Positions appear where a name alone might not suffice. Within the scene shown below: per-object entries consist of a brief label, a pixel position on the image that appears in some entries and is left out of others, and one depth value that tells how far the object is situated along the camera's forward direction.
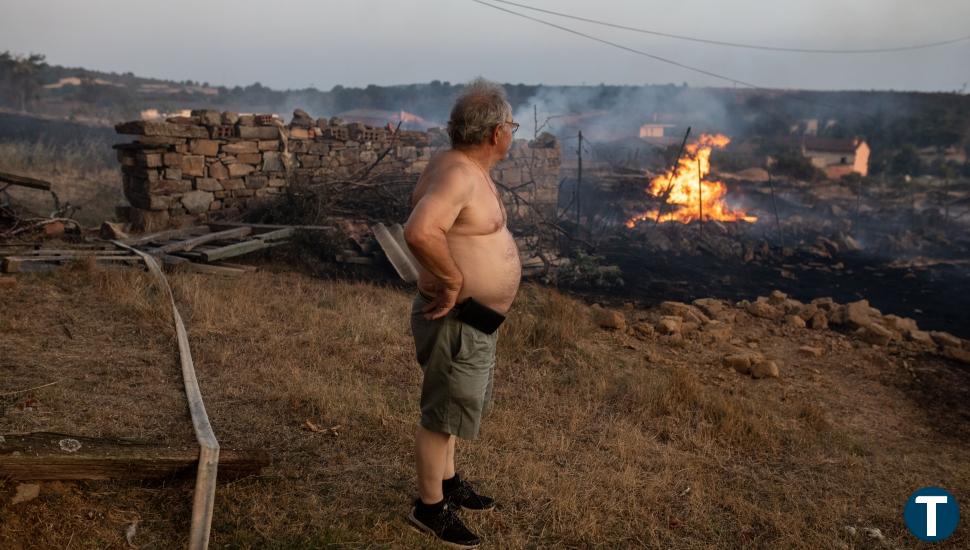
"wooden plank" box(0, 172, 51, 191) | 8.85
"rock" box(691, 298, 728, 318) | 8.89
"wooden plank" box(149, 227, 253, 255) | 8.31
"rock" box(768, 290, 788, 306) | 9.52
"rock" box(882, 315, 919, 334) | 8.70
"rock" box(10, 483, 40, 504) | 2.87
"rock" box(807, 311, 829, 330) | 8.67
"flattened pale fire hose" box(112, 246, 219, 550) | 2.85
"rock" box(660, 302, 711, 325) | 8.41
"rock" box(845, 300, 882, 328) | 8.65
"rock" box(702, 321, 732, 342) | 7.76
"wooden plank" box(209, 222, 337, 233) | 9.69
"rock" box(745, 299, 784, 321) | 8.98
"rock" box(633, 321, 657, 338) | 7.62
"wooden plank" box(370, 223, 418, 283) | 8.12
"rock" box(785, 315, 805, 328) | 8.62
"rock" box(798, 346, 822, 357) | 7.59
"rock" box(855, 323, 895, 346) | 8.19
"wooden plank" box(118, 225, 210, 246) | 8.58
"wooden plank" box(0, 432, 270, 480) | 2.88
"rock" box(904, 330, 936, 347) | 8.26
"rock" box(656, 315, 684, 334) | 7.68
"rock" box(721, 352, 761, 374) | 6.68
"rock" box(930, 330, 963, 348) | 8.23
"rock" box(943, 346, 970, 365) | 7.76
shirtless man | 2.73
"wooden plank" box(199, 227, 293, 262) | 8.30
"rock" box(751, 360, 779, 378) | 6.60
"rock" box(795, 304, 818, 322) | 8.90
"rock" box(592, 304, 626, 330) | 7.68
